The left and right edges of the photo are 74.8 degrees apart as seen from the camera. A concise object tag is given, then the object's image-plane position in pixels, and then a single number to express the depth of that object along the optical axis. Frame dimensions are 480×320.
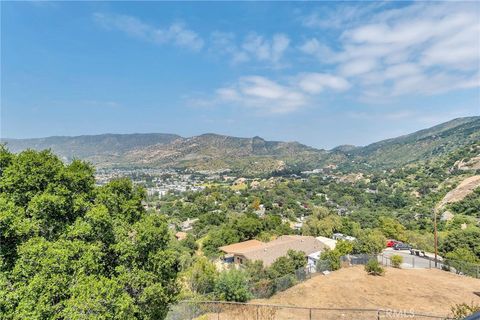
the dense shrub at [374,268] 26.30
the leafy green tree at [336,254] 28.67
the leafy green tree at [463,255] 32.66
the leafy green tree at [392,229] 50.22
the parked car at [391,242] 45.84
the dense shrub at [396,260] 29.73
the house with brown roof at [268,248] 37.72
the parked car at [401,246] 43.28
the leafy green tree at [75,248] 8.16
